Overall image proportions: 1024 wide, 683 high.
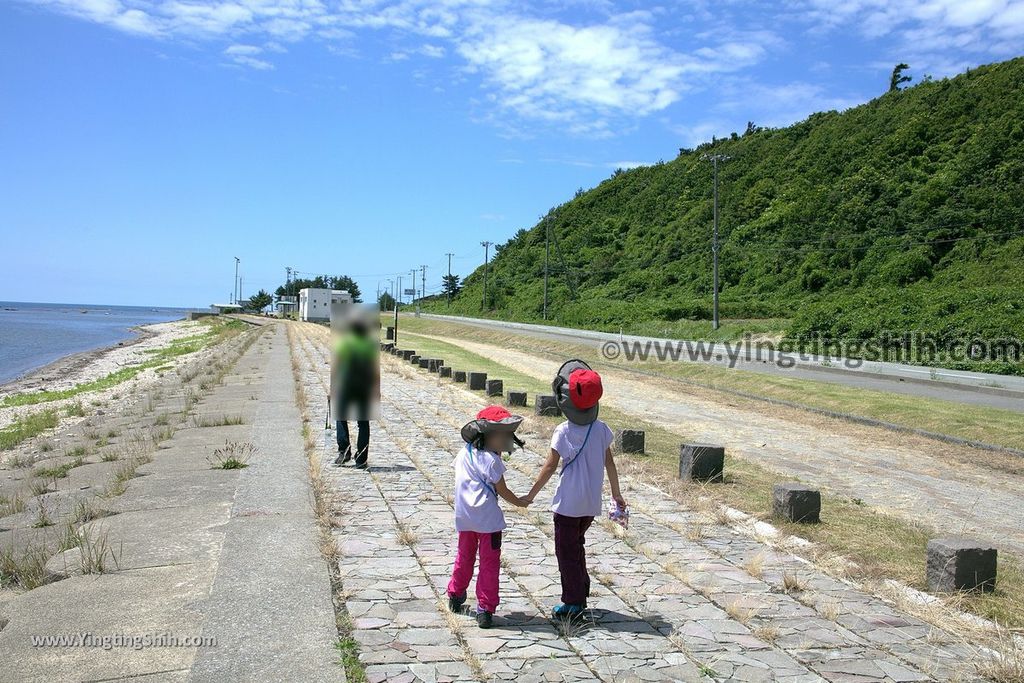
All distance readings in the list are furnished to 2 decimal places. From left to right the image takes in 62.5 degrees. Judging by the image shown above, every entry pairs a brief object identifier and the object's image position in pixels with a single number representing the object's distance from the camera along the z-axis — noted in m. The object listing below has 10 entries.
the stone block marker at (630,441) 10.07
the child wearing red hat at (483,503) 4.46
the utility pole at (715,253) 37.55
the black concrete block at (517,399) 14.89
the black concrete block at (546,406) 13.20
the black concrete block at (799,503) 6.83
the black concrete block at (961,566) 5.10
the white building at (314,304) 54.16
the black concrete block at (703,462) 8.48
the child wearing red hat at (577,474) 4.55
